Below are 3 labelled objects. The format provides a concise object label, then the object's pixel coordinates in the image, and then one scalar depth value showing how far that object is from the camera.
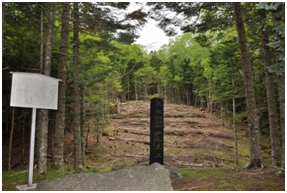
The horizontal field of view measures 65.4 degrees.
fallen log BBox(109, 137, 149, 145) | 16.93
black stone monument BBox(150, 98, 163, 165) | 7.18
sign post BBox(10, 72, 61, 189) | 5.11
